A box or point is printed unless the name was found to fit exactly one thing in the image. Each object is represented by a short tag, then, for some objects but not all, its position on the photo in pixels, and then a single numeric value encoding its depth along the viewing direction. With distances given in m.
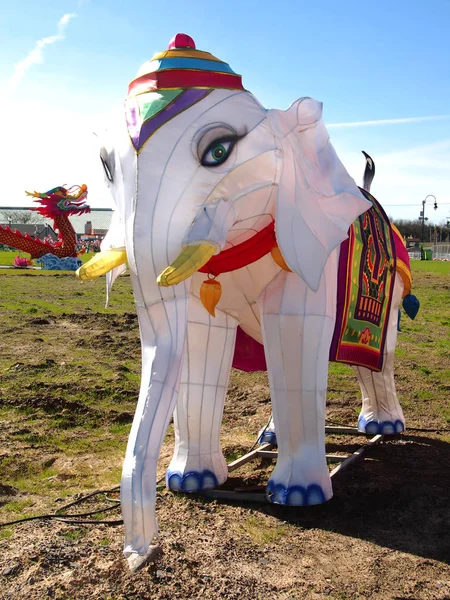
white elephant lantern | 3.22
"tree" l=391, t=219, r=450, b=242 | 68.75
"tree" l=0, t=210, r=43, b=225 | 71.88
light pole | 45.58
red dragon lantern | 24.50
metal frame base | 4.41
